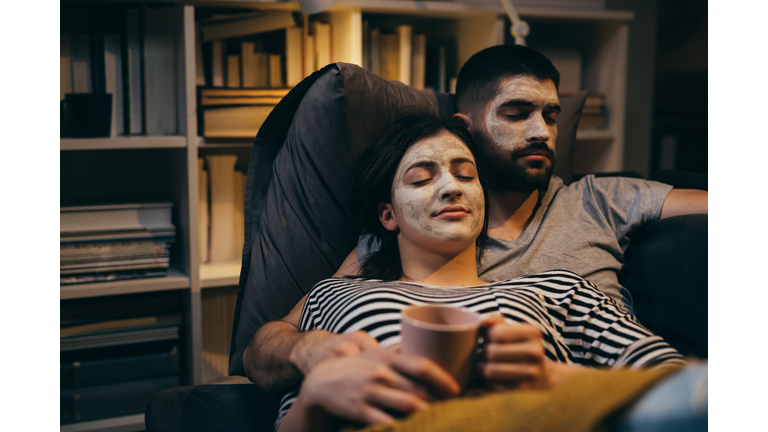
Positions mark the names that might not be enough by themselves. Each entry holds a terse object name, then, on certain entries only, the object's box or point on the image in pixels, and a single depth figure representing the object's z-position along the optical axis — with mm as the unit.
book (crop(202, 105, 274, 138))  1649
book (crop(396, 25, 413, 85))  1891
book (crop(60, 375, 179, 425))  1564
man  1205
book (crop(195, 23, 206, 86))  1745
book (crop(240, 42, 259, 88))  1777
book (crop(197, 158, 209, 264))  1803
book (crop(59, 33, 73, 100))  1587
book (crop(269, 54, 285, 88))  1827
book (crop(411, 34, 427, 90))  1942
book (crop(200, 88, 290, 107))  1641
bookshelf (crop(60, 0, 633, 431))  1598
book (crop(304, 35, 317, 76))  1811
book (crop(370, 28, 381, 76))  1888
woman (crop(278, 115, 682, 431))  655
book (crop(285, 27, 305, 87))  1779
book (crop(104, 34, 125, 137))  1594
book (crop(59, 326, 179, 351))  1558
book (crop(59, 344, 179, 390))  1559
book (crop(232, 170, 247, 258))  1881
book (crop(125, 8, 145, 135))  1600
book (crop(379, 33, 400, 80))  1904
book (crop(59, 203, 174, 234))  1543
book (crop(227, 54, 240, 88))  1777
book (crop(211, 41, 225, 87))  1742
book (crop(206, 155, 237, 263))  1826
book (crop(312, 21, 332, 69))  1835
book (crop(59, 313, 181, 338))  1560
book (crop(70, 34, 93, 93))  1603
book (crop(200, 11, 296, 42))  1729
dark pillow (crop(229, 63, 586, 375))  1186
